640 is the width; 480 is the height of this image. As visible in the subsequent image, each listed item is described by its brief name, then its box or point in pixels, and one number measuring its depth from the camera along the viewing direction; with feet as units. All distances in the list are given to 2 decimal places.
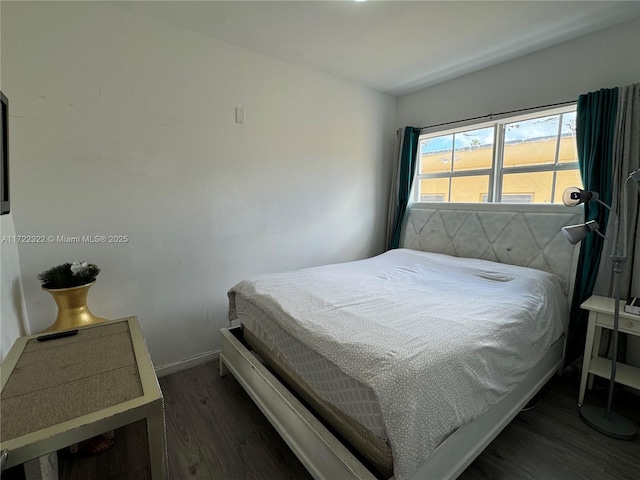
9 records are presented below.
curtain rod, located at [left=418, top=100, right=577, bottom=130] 7.80
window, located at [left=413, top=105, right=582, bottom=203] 8.18
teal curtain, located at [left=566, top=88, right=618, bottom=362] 6.97
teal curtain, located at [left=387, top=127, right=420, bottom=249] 11.05
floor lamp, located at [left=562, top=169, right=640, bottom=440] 5.70
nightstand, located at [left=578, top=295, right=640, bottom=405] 5.96
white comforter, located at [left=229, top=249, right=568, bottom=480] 3.59
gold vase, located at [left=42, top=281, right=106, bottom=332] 5.49
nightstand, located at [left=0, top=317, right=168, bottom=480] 2.58
